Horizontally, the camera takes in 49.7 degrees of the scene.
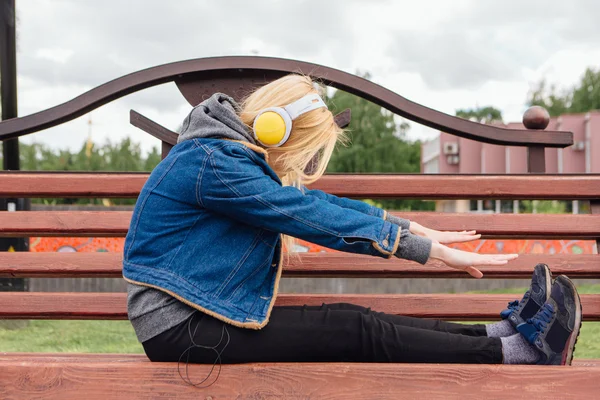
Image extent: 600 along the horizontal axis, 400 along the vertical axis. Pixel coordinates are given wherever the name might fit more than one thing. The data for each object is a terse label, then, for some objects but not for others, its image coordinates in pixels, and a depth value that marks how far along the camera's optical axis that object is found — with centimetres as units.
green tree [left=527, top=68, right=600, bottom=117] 4481
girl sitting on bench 208
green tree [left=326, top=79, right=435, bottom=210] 3316
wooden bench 289
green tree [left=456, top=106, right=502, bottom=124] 7461
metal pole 467
